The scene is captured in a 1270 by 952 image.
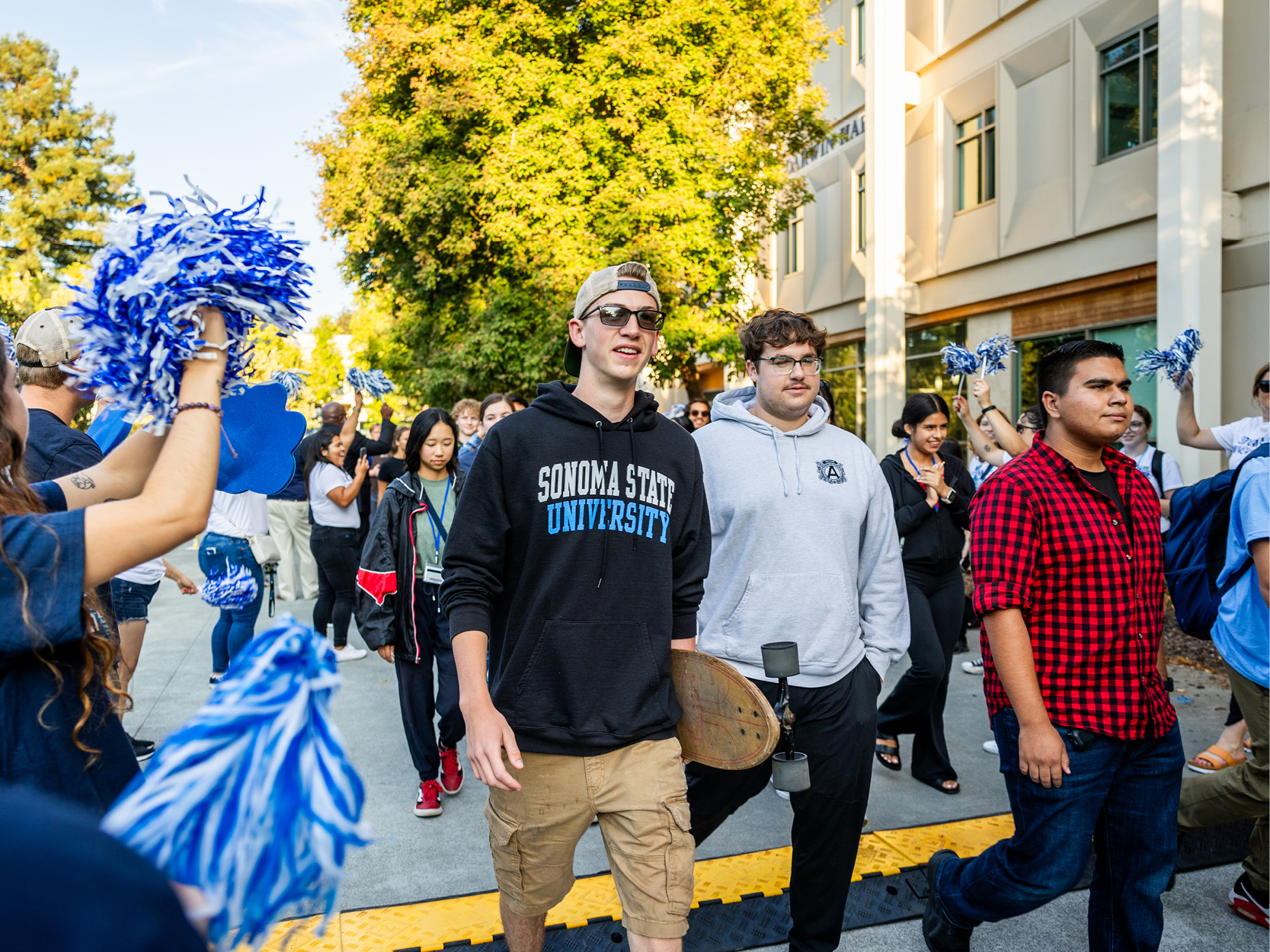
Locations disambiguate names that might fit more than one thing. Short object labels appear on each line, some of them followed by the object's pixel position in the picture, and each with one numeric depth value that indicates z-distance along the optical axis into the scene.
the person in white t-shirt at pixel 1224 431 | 5.19
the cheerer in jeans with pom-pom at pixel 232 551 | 6.06
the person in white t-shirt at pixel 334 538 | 7.61
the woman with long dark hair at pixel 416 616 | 4.61
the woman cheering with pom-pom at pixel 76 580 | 1.30
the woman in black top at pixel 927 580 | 4.59
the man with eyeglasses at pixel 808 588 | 2.96
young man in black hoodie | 2.47
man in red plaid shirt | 2.66
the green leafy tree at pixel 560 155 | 13.97
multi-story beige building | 9.92
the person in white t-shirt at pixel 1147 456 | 6.37
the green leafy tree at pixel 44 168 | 36.50
